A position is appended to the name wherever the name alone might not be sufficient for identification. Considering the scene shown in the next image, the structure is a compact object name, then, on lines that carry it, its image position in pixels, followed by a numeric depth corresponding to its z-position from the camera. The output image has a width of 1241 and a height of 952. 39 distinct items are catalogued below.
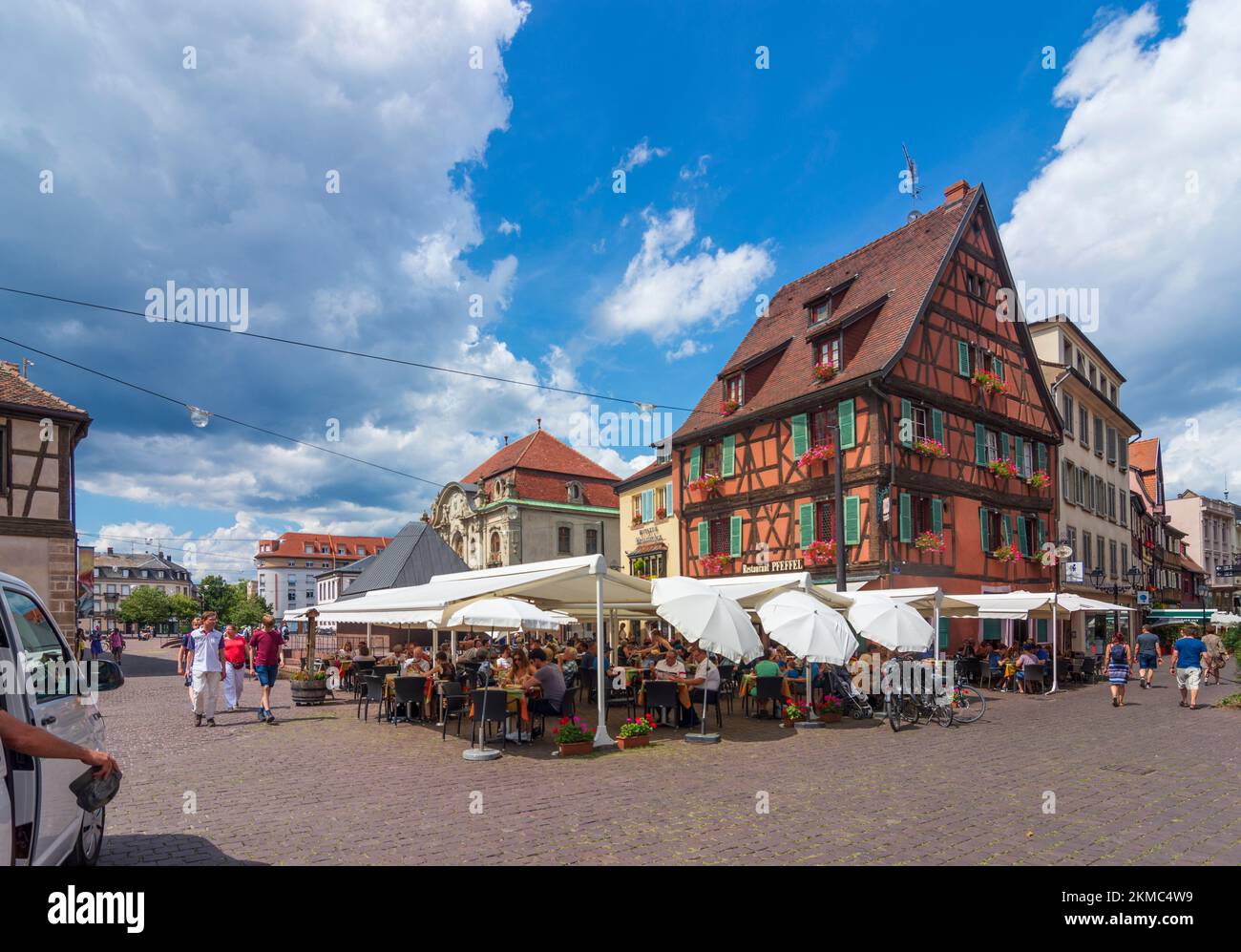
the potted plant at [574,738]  11.52
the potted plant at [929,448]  25.73
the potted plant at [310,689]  18.16
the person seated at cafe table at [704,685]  13.83
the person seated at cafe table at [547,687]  12.89
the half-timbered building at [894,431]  25.44
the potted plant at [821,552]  25.48
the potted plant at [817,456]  26.16
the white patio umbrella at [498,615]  14.51
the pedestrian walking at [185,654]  21.12
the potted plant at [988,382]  28.55
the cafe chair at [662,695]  14.12
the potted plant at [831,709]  15.45
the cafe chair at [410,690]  14.81
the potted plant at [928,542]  25.36
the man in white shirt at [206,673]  14.38
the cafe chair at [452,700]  13.30
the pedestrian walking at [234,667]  16.67
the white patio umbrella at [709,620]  12.35
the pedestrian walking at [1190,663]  17.48
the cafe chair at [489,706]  11.52
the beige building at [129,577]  145.88
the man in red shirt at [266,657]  15.12
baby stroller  15.99
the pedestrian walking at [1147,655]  21.89
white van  3.62
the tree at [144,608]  109.69
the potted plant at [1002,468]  29.00
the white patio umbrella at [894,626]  14.75
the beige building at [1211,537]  76.50
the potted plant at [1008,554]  28.61
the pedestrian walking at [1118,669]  17.52
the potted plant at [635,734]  12.19
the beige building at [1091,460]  34.78
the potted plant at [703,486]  30.91
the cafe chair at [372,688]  15.87
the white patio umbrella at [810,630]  13.20
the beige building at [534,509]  53.41
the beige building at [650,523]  36.28
